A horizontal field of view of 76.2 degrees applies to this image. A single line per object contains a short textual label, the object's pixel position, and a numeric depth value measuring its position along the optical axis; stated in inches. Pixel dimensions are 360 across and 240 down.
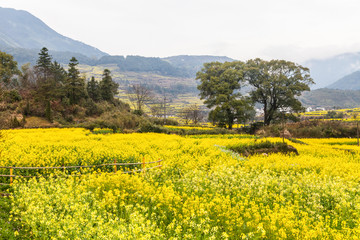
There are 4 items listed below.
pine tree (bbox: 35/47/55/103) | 1867.6
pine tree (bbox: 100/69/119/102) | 2501.2
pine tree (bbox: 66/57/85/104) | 2049.0
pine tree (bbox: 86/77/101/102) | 2427.4
